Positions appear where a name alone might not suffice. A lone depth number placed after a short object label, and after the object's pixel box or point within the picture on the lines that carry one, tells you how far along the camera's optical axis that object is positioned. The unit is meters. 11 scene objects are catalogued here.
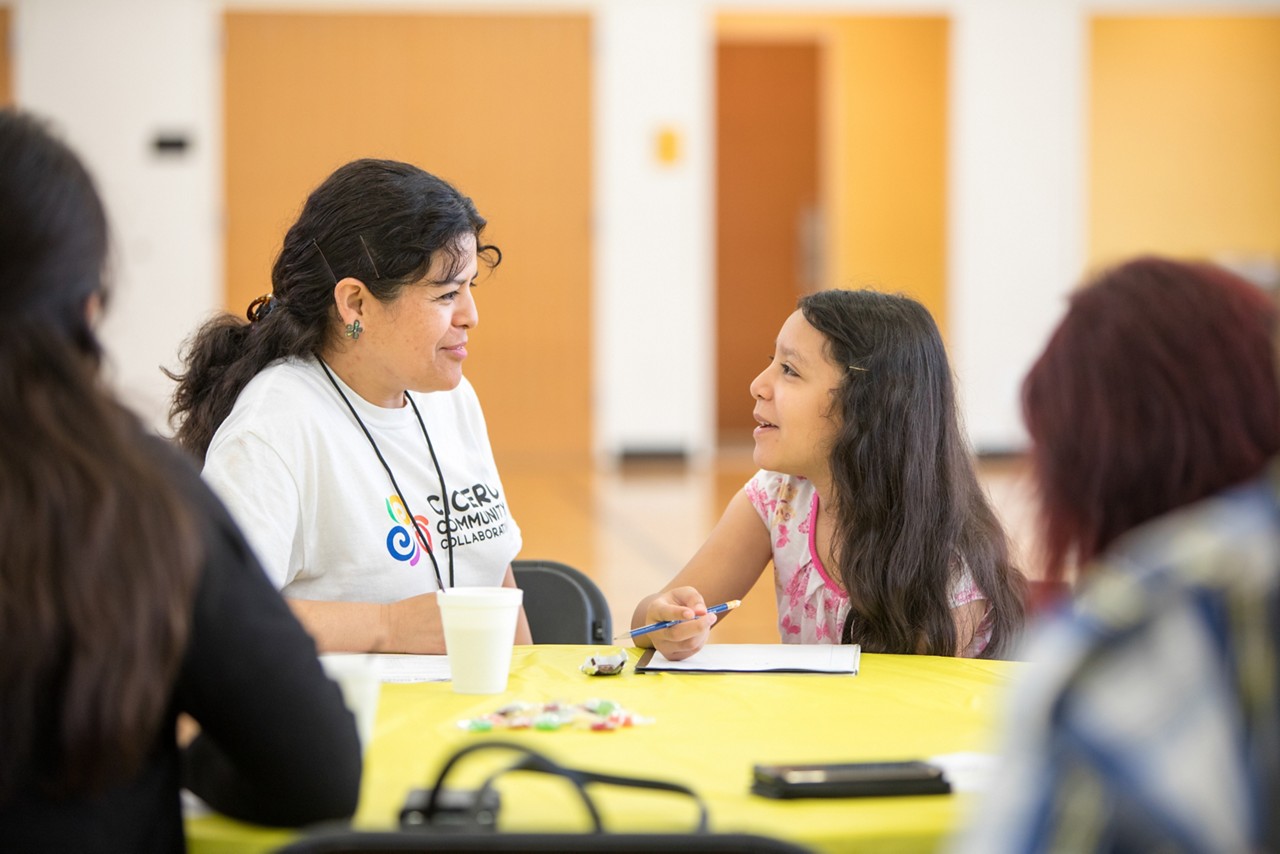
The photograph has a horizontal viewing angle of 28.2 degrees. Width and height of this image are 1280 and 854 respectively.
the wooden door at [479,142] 11.75
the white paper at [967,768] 2.35
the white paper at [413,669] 2.81
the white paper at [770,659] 2.87
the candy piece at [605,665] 2.85
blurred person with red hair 1.49
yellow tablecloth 2.29
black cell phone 2.32
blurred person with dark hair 2.15
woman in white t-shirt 3.18
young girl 3.17
